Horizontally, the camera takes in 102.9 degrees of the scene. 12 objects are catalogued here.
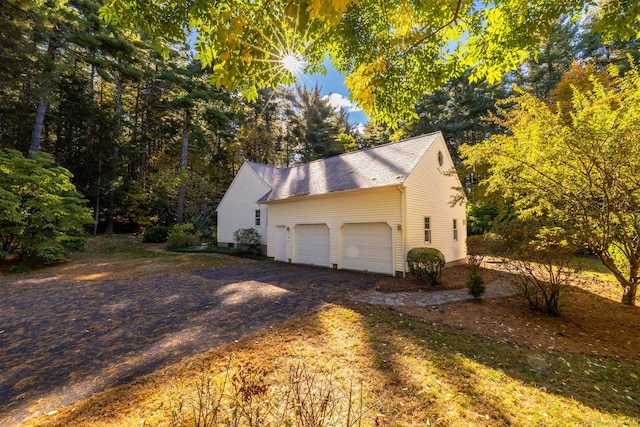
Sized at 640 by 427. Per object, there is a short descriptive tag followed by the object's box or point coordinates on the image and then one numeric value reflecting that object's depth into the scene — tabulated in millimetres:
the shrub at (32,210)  9664
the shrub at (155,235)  20172
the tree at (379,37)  2918
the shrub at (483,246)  6285
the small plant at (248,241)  15633
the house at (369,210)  9781
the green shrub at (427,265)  8461
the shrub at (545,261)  5387
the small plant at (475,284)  6793
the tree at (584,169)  4859
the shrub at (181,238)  17297
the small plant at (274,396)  2324
